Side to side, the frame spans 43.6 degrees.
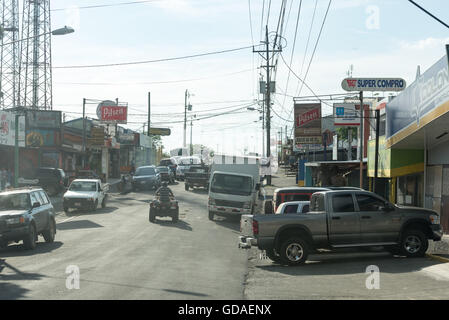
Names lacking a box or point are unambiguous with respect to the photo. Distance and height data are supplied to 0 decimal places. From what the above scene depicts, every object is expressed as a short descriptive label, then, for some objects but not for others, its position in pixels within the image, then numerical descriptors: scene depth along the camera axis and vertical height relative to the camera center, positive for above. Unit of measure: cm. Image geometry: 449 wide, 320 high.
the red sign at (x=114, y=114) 7088 +597
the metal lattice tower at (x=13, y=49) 5697 +1151
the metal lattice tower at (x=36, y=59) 5403 +989
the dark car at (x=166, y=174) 5272 -121
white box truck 2655 -151
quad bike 2542 -217
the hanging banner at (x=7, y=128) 3859 +217
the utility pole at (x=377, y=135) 2229 +116
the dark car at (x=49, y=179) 3978 -139
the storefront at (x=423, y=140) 1701 +94
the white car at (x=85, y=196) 3062 -196
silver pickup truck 1443 -169
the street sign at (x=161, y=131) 10944 +587
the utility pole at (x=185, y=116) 10281 +832
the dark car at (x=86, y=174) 4453 -115
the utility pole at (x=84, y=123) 4972 +325
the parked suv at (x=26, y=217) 1662 -178
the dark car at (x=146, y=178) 4641 -142
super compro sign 2555 +368
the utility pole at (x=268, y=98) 4795 +567
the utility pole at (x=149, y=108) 8606 +825
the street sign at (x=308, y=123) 3872 +278
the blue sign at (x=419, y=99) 1625 +223
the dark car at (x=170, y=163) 6150 -19
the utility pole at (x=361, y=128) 2296 +159
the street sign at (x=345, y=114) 3350 +305
